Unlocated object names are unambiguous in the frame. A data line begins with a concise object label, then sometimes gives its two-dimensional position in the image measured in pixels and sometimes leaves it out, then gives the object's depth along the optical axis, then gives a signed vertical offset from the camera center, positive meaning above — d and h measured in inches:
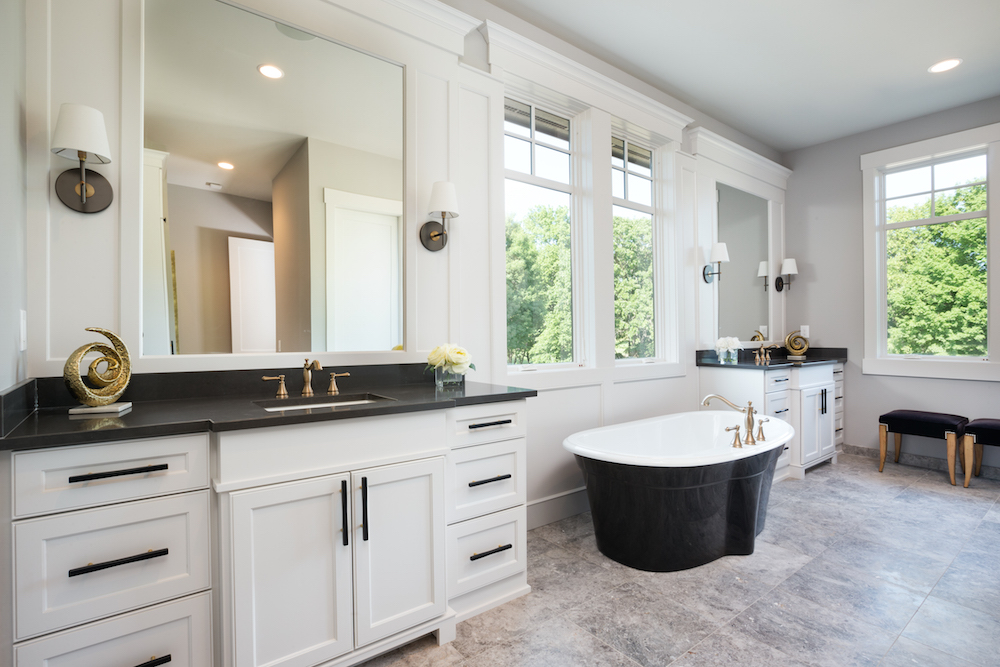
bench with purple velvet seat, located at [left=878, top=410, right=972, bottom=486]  148.3 -30.0
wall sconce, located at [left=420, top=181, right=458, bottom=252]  94.7 +24.9
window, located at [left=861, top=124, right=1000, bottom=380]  161.5 +26.1
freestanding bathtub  91.7 -32.7
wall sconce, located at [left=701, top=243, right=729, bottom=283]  165.0 +26.0
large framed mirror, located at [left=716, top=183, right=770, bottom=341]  178.1 +27.1
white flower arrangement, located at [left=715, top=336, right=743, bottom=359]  160.2 -3.2
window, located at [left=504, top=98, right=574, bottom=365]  120.3 +26.0
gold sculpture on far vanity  192.5 -4.6
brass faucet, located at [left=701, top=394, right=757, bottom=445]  111.6 -21.0
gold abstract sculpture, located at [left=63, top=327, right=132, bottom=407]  57.9 -4.1
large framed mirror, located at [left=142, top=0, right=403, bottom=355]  73.4 +25.6
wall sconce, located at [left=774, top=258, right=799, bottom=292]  197.3 +25.1
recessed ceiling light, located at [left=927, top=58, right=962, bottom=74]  138.7 +76.7
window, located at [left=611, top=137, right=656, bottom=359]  143.6 +26.3
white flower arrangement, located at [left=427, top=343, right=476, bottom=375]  86.1 -3.8
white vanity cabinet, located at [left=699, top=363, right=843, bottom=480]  148.3 -19.9
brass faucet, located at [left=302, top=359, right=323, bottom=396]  82.0 -6.0
